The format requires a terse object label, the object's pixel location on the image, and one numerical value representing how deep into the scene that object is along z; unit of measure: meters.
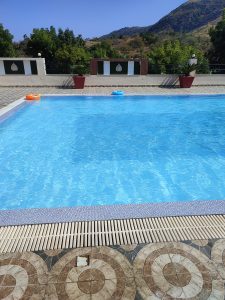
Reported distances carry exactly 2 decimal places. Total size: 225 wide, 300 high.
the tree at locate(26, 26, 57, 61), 36.51
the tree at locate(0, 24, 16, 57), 35.03
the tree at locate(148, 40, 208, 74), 19.39
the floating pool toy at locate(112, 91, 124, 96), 14.29
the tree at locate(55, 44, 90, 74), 26.58
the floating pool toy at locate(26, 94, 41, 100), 13.26
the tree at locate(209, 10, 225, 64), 28.33
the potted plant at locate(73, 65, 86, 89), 15.97
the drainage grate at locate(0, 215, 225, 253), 3.44
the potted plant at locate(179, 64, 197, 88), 16.30
